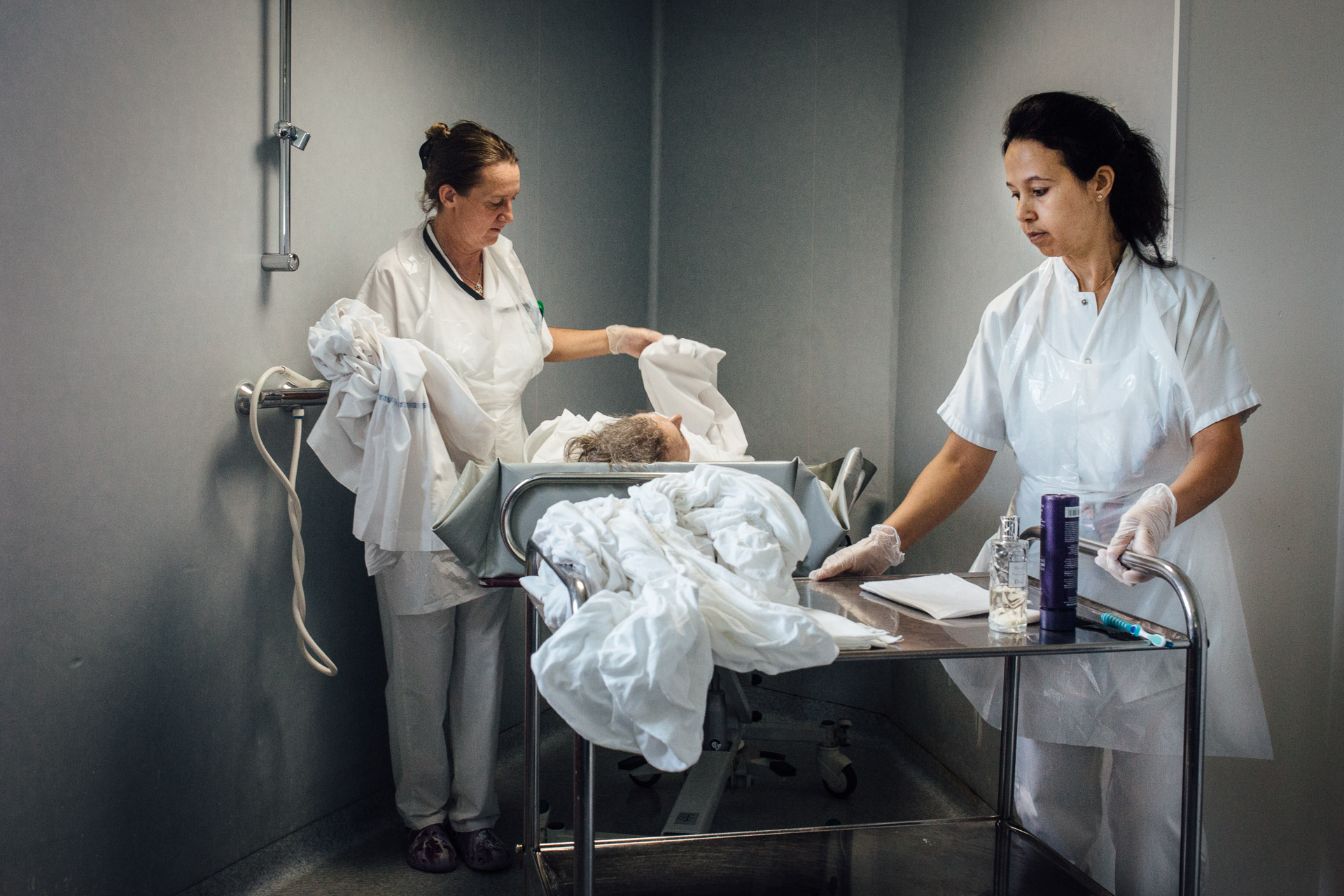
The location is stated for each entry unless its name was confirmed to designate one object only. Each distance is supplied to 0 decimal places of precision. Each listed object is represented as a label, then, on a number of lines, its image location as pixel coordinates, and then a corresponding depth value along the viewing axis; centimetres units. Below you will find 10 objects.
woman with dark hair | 155
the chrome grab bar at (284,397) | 205
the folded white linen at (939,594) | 147
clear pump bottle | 136
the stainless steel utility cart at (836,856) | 162
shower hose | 206
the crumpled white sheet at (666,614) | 105
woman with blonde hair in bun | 219
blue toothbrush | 130
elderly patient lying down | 214
